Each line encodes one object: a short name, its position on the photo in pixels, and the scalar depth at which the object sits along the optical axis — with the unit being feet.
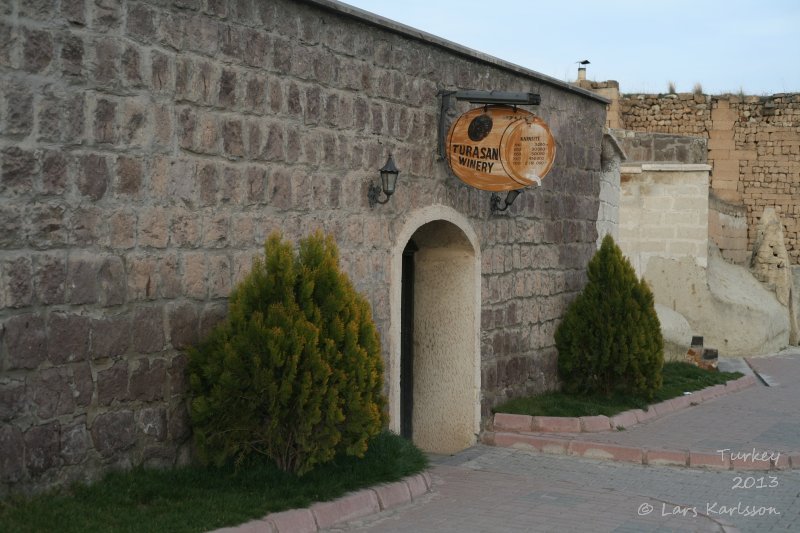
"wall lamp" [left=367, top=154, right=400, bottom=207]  28.07
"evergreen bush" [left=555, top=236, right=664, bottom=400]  37.40
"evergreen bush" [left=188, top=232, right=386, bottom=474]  22.20
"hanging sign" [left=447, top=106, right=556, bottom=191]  31.14
